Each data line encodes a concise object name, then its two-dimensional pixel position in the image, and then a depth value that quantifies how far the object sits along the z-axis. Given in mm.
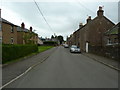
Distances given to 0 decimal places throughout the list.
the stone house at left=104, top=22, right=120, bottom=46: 13246
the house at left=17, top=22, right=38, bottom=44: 16797
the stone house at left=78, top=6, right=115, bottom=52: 18135
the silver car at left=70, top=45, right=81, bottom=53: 17401
